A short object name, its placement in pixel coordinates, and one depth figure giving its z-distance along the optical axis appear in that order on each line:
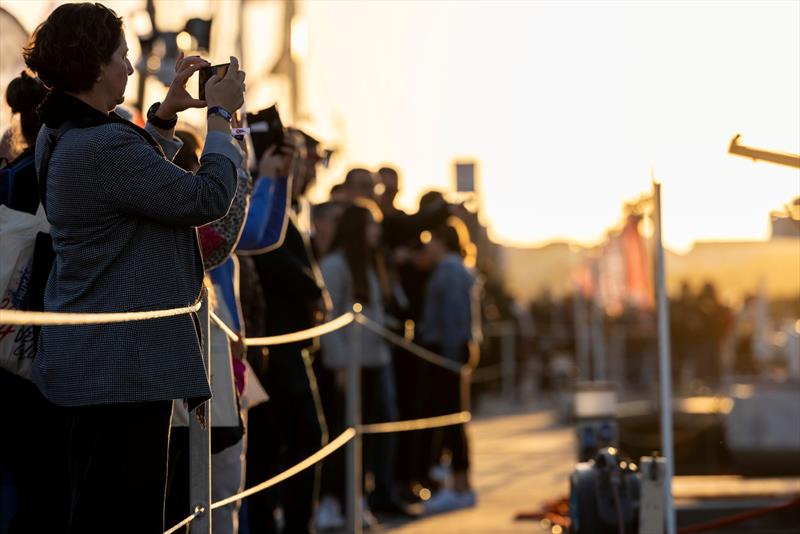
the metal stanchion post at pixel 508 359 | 33.62
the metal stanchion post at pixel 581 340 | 38.70
